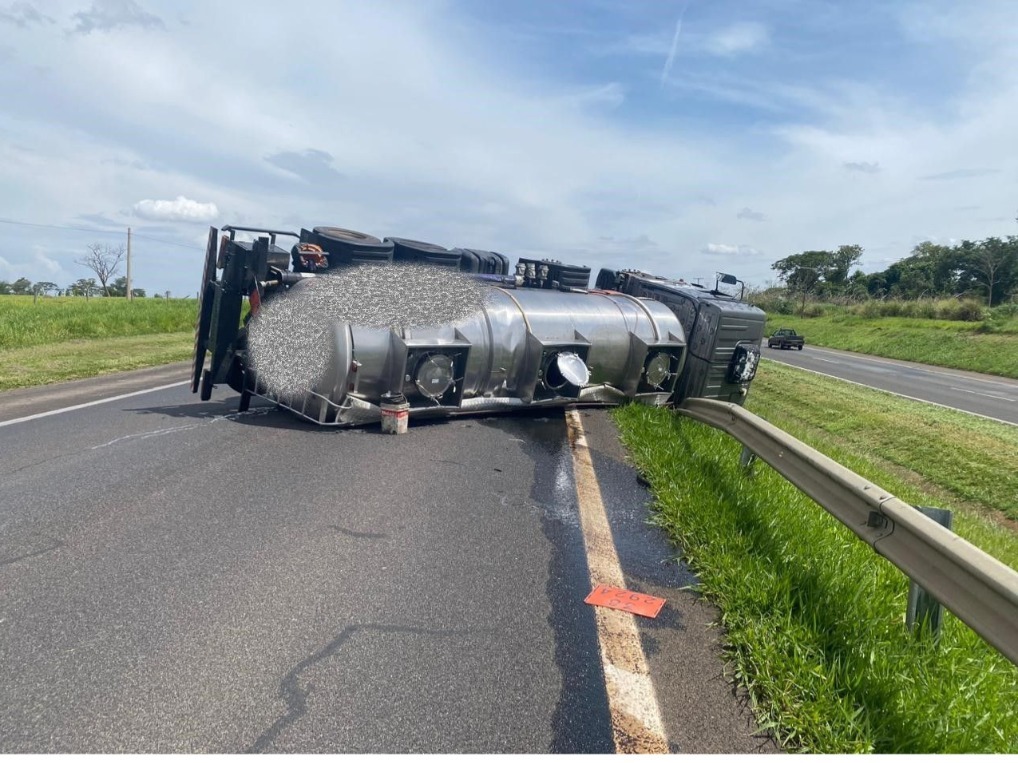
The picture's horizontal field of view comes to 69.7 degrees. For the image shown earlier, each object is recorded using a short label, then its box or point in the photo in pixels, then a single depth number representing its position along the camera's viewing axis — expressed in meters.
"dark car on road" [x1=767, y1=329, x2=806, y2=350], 44.91
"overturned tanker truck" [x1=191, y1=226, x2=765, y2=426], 7.86
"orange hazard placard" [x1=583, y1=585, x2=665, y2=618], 3.70
